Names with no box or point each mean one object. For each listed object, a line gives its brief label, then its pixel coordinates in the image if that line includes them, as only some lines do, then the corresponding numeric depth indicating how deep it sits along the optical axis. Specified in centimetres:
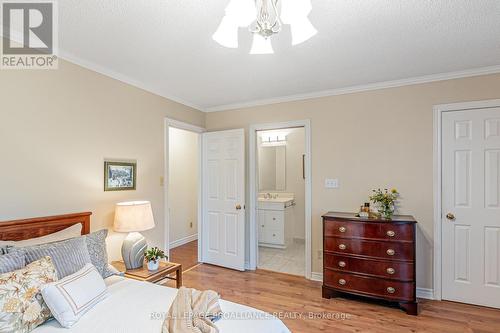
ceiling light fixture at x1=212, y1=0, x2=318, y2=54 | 137
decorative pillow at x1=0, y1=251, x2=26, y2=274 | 142
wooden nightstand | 230
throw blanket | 130
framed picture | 262
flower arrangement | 282
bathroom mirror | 543
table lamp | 243
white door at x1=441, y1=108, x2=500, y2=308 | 264
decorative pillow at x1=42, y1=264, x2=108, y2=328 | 139
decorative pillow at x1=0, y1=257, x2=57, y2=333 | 125
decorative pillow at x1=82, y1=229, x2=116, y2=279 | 196
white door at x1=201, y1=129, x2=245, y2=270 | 374
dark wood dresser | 258
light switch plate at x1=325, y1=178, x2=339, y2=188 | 330
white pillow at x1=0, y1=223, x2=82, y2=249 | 171
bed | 137
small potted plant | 244
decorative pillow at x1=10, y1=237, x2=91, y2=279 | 161
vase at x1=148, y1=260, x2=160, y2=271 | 244
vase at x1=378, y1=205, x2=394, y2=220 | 278
